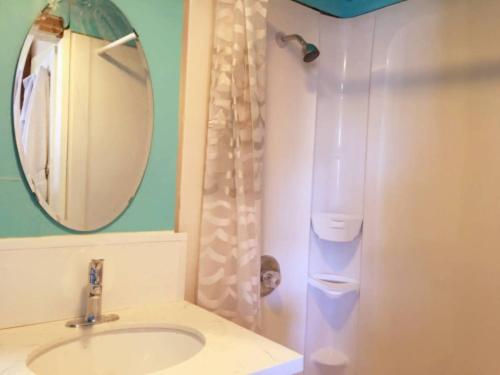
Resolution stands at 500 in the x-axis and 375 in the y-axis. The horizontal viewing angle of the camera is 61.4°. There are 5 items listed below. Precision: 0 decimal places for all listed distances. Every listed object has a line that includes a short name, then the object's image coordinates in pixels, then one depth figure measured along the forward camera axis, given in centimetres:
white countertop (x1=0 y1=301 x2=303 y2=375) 85
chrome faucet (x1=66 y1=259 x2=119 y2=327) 108
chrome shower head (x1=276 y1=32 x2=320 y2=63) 164
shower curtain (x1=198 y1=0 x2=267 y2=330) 138
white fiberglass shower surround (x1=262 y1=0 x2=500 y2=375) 150
